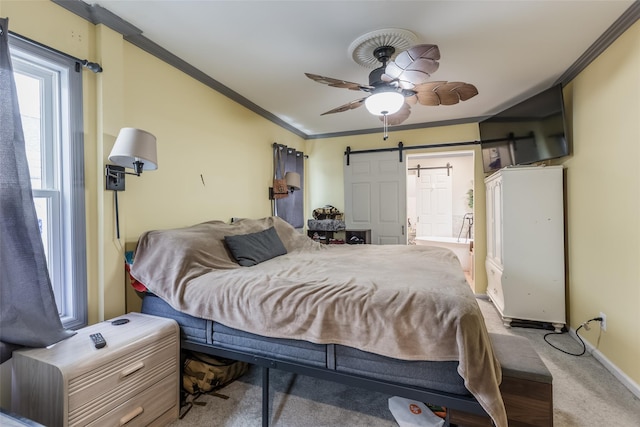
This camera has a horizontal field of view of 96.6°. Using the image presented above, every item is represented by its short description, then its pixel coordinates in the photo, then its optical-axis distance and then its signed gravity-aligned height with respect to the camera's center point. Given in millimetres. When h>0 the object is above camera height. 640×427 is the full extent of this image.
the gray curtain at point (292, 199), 4113 +210
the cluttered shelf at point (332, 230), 4477 -299
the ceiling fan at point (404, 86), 1770 +909
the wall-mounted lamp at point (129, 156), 1773 +372
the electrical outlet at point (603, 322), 2300 -926
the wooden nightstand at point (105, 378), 1230 -787
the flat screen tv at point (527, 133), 2816 +862
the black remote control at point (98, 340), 1400 -634
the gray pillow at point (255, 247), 2332 -304
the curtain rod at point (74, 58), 1535 +960
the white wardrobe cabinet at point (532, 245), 2951 -372
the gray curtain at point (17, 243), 1339 -137
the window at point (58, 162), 1643 +316
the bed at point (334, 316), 1246 -528
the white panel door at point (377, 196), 4488 +253
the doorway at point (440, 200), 6152 +231
